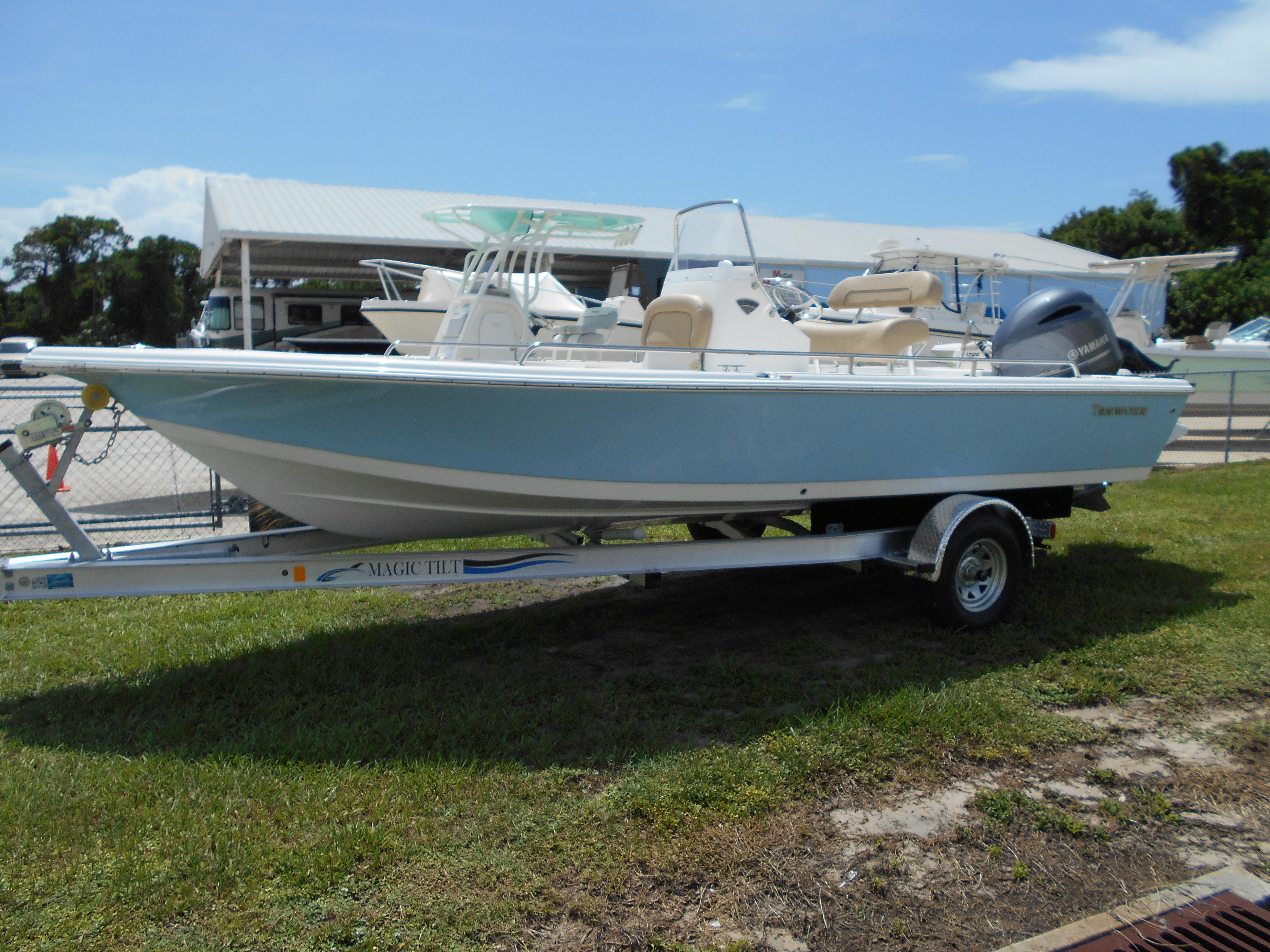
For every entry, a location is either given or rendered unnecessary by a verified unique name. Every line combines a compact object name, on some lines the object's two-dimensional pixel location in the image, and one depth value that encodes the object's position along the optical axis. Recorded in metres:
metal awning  16.45
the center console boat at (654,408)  3.77
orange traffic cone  3.86
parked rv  16.83
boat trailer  3.73
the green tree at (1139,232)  38.69
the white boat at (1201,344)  12.65
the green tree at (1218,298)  29.55
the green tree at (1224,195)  37.69
